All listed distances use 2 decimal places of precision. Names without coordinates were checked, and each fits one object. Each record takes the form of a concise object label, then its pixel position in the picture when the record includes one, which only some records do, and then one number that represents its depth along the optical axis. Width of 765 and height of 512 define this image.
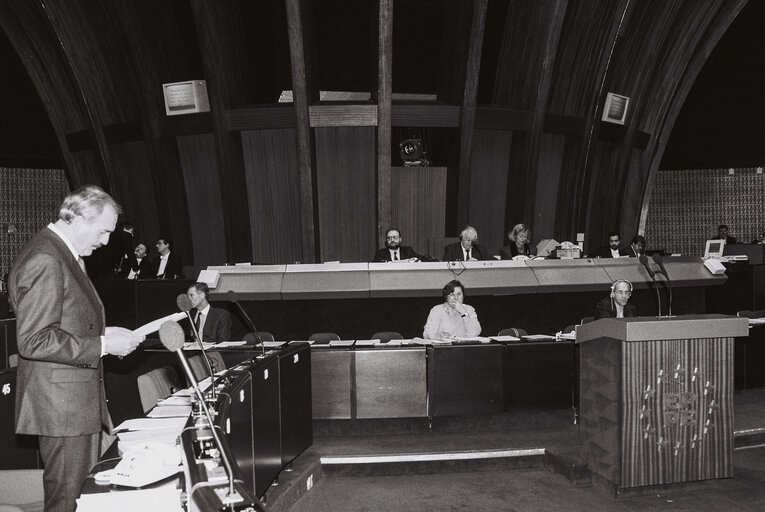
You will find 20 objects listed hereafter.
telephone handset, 1.75
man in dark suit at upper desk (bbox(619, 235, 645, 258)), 10.54
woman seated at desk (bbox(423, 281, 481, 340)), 6.36
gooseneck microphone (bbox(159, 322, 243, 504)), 1.69
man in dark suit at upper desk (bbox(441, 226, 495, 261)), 8.25
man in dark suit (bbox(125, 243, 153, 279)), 10.16
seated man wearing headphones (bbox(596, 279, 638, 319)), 6.33
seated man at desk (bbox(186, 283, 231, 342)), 6.23
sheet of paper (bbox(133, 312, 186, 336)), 2.33
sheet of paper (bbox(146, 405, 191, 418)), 2.58
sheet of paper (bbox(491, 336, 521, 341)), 6.06
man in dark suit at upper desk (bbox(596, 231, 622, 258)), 10.70
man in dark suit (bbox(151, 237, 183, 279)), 10.07
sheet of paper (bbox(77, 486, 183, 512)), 1.62
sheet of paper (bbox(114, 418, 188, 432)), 2.37
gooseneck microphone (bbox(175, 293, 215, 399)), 2.24
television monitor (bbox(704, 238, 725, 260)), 9.94
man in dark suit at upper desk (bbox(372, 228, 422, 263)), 8.44
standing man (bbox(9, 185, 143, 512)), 2.34
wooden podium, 4.09
